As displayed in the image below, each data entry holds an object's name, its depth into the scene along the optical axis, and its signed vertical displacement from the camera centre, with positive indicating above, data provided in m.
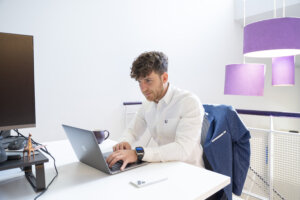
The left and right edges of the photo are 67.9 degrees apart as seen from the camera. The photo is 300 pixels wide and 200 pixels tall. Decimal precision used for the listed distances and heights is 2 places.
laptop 0.84 -0.24
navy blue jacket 1.19 -0.30
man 1.04 -0.16
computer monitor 0.74 +0.03
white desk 0.72 -0.33
